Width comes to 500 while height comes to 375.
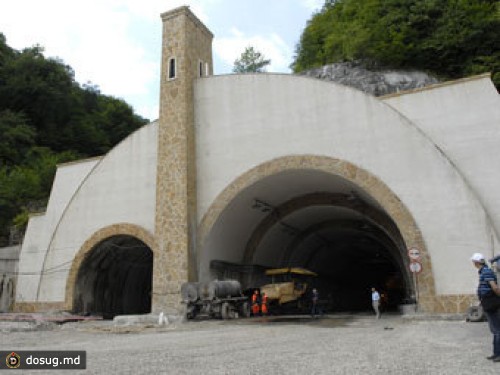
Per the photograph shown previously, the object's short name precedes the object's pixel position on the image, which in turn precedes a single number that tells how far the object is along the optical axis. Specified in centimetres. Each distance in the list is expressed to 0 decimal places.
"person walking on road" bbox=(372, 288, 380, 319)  1495
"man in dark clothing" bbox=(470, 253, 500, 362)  540
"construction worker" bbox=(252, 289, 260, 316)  1714
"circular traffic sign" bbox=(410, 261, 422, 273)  1209
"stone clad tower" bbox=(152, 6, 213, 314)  1559
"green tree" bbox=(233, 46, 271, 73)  5550
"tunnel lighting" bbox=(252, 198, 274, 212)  1744
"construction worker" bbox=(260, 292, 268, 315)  1702
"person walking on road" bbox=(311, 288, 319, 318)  1679
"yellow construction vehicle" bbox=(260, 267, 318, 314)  1777
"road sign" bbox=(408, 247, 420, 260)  1223
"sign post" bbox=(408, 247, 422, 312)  1212
